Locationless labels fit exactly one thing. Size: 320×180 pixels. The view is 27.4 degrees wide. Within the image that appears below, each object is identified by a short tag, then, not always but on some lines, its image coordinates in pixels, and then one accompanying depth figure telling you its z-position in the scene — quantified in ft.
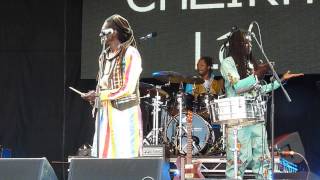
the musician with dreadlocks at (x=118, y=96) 17.66
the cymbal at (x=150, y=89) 30.55
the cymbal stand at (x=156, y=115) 30.83
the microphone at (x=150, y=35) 28.09
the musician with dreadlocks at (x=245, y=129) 22.72
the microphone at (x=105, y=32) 18.17
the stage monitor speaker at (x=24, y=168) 14.42
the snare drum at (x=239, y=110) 21.93
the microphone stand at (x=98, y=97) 17.74
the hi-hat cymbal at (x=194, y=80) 29.50
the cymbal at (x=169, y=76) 28.91
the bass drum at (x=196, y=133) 30.37
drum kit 29.96
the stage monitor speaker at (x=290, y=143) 30.17
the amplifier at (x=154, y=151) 27.91
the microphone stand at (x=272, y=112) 21.12
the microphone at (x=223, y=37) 30.30
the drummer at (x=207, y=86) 31.48
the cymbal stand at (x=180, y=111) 29.89
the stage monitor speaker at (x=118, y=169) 14.47
